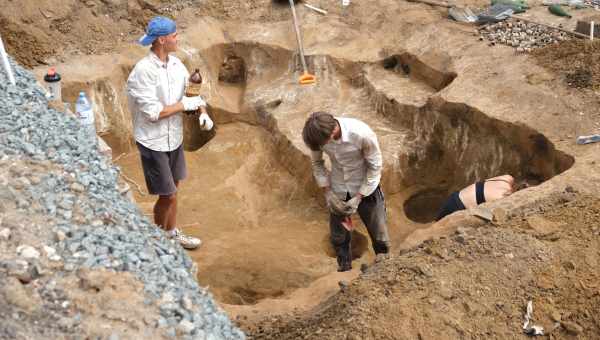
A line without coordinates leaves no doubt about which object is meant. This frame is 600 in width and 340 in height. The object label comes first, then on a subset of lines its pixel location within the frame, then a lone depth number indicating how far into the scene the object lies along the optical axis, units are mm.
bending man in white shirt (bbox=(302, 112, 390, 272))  5016
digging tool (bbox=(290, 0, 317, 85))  9227
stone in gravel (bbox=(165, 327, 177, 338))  3225
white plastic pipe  5797
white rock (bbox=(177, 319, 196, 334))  3291
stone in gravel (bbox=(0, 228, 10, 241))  3516
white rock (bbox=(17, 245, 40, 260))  3420
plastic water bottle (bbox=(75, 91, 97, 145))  6137
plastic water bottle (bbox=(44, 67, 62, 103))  6396
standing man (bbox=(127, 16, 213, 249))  5328
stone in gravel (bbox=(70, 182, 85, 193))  4250
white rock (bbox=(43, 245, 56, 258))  3465
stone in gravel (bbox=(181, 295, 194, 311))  3465
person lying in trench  6029
